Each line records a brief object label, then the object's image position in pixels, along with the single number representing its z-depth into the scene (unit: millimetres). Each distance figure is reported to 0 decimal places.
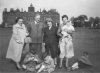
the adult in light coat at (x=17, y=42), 5965
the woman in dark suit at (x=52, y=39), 6105
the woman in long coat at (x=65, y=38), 6031
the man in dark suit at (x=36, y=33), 6324
